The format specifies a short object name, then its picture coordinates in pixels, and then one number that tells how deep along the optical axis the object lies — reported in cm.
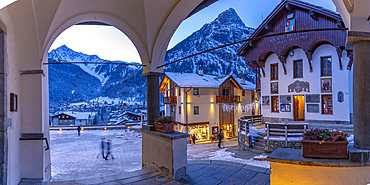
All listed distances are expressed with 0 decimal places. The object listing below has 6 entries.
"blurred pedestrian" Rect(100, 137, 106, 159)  1124
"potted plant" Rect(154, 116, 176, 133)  492
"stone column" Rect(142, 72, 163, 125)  567
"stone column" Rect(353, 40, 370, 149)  282
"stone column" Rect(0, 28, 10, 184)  330
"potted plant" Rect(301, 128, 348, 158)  267
